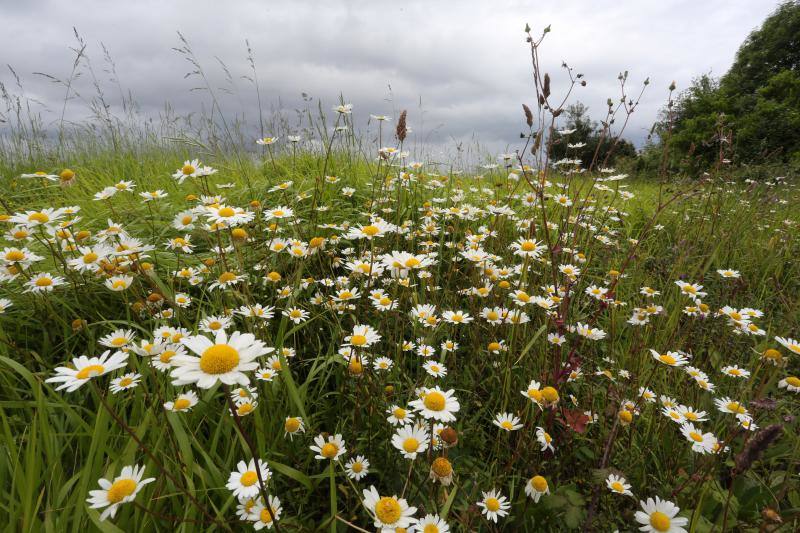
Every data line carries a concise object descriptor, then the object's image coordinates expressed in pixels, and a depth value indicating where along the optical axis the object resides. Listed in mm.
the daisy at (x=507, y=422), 496
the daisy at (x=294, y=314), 659
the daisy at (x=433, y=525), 376
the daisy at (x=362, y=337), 501
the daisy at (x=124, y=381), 500
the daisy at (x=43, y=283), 620
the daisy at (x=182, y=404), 477
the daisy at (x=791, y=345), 521
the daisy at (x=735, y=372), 614
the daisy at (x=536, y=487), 433
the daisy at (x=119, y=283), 619
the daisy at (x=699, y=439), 472
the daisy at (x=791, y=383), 518
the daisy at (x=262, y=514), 388
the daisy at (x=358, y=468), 466
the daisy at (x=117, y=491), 358
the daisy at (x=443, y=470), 386
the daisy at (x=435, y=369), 557
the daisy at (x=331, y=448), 446
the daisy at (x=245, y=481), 393
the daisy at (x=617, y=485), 449
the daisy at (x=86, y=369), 367
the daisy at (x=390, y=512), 357
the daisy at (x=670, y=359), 532
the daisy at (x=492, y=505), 426
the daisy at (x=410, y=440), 417
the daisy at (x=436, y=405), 413
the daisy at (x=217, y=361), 311
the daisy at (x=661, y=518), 400
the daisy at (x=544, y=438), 474
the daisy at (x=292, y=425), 491
